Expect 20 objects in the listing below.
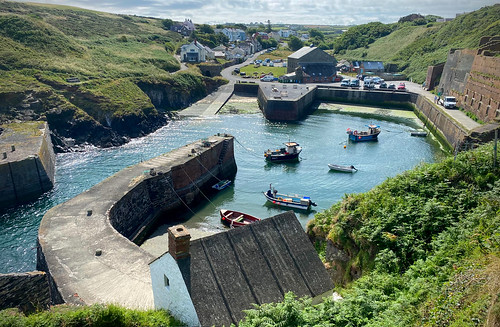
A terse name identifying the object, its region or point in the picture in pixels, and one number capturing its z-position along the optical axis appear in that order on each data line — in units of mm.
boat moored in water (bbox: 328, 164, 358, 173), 43750
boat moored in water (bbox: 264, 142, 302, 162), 46531
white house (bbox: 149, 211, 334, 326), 12070
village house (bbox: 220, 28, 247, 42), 179875
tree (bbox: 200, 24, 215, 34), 168550
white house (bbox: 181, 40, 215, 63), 103000
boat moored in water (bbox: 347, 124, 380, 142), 55531
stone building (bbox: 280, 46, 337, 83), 91000
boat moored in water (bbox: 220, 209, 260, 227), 31016
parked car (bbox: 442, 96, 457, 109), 60359
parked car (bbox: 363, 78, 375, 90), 81269
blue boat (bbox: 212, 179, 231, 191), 39219
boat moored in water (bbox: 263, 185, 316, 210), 34406
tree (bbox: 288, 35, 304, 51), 161500
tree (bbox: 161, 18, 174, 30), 162600
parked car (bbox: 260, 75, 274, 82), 91625
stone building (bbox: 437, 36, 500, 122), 50312
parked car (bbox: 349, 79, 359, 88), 84162
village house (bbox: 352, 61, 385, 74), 102000
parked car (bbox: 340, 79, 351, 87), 84875
